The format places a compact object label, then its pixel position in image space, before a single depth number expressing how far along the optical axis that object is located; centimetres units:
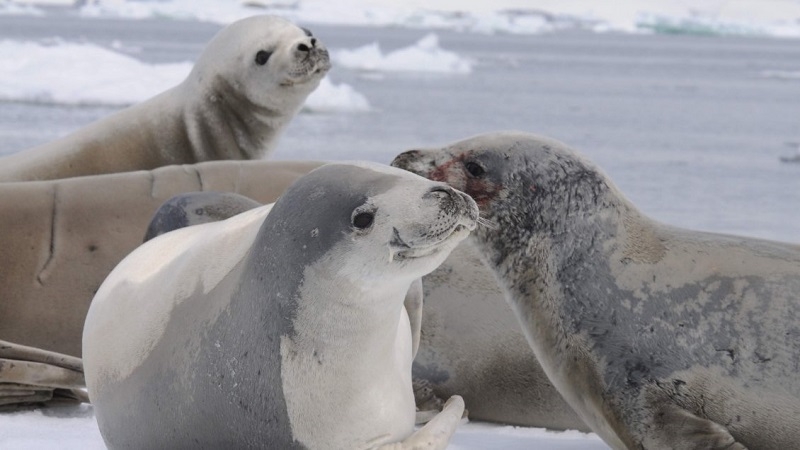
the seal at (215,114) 1175
